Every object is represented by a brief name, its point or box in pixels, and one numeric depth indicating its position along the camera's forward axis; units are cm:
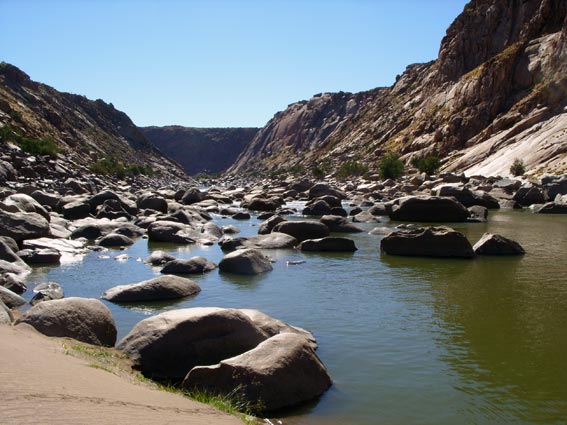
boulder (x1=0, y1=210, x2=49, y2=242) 2042
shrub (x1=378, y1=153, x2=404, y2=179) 7112
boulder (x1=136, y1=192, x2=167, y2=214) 3909
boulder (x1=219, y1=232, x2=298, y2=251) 2317
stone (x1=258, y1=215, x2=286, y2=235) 2747
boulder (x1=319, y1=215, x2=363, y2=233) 2873
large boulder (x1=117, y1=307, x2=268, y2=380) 912
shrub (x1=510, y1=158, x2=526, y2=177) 5703
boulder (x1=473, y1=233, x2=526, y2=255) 2064
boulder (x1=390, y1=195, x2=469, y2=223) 3250
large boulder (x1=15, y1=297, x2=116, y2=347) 1002
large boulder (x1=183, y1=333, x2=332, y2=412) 776
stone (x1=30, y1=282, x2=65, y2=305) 1338
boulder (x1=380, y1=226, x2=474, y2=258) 2028
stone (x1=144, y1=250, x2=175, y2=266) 1970
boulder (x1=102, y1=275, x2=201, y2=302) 1416
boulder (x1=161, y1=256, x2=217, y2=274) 1792
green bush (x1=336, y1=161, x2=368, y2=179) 9462
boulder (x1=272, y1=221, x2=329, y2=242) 2514
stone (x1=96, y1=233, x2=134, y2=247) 2445
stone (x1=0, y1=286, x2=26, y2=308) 1285
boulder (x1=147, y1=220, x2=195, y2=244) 2580
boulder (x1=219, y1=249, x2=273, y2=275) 1784
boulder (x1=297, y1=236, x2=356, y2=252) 2261
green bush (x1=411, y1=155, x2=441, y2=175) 7319
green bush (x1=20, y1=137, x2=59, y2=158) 6187
